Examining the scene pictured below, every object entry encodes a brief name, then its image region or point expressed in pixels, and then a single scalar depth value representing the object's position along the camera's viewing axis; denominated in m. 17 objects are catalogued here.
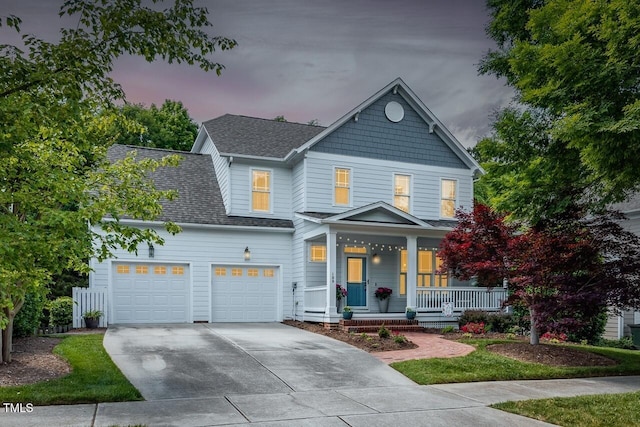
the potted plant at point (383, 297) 18.78
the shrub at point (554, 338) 15.38
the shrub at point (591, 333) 16.27
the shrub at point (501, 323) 17.59
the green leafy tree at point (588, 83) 7.62
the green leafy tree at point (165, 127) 33.53
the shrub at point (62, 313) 15.05
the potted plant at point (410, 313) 17.34
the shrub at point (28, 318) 11.95
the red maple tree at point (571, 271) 11.62
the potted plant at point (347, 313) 16.48
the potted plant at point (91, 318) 15.66
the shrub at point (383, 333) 14.10
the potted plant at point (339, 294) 17.77
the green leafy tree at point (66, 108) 5.54
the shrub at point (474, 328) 16.45
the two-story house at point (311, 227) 17.48
